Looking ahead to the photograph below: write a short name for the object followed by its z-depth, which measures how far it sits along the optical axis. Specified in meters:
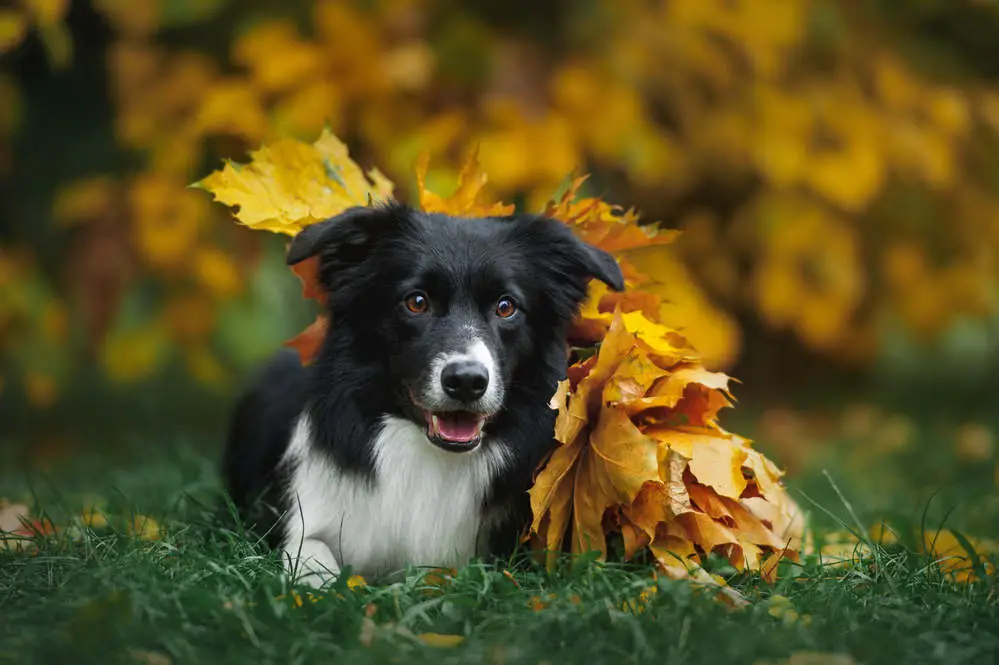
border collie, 3.11
